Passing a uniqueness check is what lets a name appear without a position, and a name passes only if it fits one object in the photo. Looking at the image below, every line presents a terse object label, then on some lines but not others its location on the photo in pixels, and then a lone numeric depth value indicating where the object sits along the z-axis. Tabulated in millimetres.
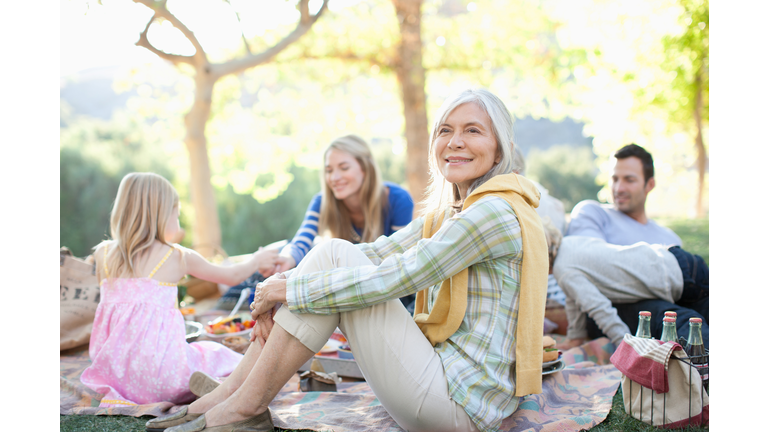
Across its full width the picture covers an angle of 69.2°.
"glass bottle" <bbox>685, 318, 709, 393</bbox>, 2043
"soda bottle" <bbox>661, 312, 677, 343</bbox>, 2117
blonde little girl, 2541
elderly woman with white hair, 1729
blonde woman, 3834
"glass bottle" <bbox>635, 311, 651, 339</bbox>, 2225
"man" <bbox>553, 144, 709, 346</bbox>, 2932
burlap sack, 3467
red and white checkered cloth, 2008
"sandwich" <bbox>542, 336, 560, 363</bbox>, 2488
